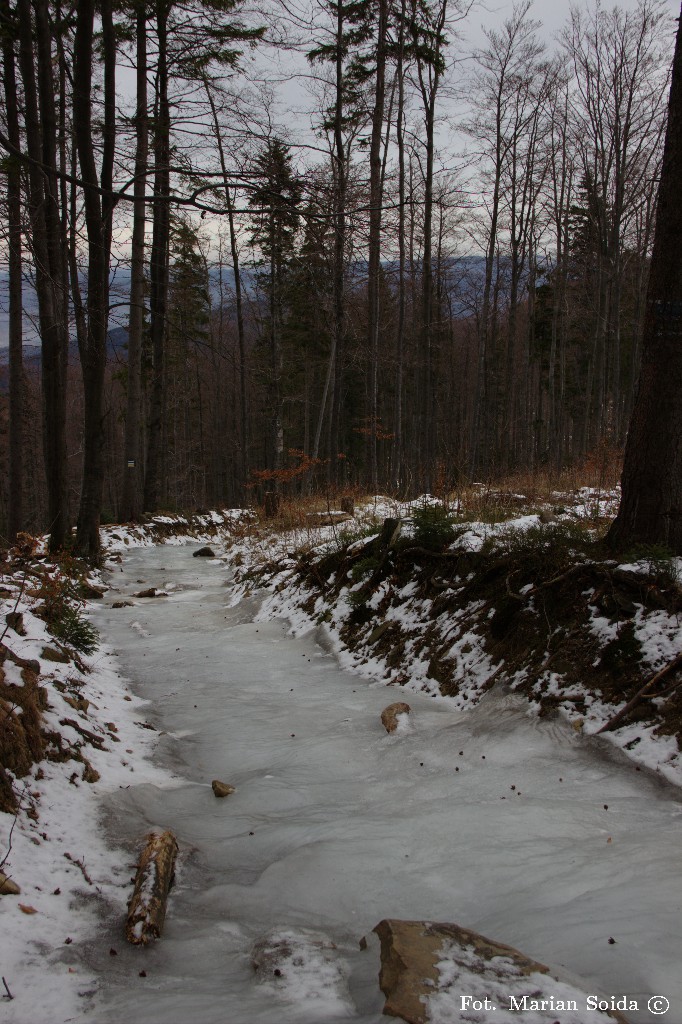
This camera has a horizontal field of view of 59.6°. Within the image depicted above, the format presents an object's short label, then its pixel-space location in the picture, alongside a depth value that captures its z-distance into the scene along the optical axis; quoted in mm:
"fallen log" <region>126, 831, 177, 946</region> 2328
